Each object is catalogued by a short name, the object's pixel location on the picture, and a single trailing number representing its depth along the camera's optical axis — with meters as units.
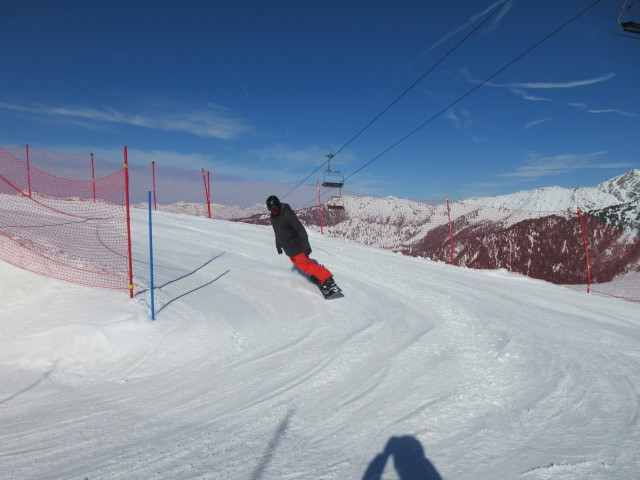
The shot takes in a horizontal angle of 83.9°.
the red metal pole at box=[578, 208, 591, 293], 9.21
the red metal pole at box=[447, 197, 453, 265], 11.31
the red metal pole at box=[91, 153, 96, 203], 16.28
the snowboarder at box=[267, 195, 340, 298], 6.07
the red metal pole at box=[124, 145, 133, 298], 5.11
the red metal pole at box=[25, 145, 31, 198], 14.27
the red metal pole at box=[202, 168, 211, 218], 16.59
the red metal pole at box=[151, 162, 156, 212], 16.61
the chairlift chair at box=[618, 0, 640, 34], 8.60
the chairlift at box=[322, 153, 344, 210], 17.69
